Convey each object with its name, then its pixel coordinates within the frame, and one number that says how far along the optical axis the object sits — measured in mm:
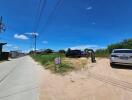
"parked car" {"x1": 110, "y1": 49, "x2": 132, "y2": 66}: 6318
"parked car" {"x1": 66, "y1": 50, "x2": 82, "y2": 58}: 16057
